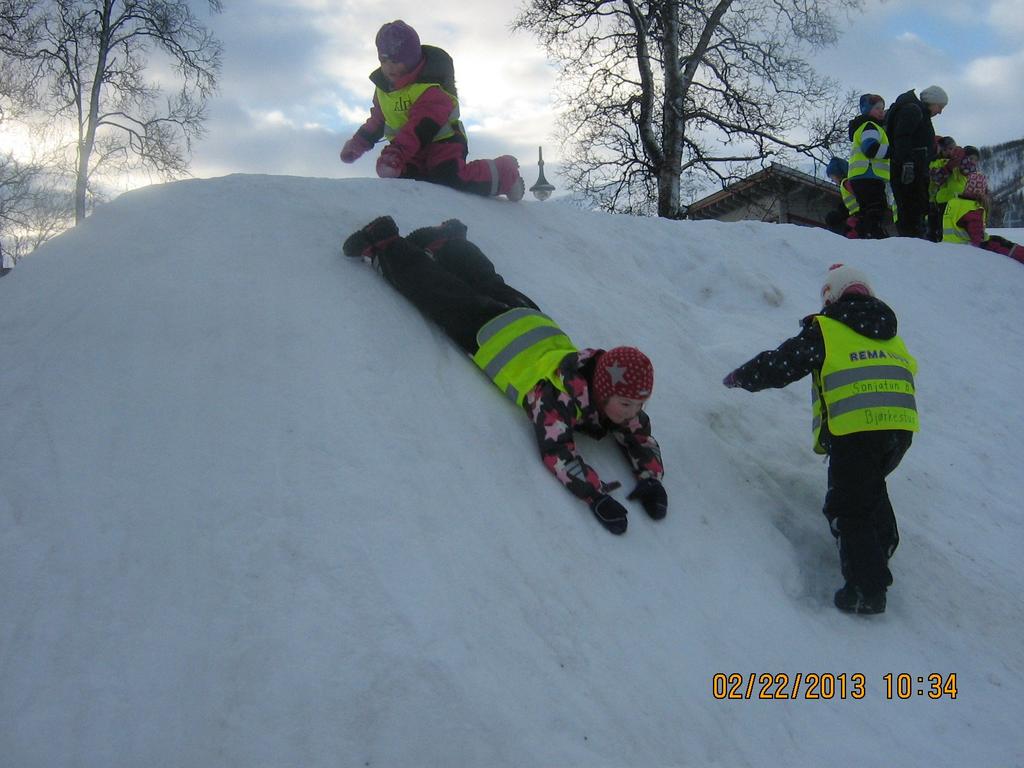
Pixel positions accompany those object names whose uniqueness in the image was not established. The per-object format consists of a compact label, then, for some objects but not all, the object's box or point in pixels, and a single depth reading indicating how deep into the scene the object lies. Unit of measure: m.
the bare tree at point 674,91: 12.51
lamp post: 15.66
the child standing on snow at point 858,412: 3.13
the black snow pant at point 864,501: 3.13
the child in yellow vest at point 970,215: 7.95
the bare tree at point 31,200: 14.38
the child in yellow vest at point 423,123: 5.14
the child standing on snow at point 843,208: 8.77
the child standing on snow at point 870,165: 8.23
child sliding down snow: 3.12
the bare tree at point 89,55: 12.68
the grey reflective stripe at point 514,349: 3.39
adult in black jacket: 8.36
